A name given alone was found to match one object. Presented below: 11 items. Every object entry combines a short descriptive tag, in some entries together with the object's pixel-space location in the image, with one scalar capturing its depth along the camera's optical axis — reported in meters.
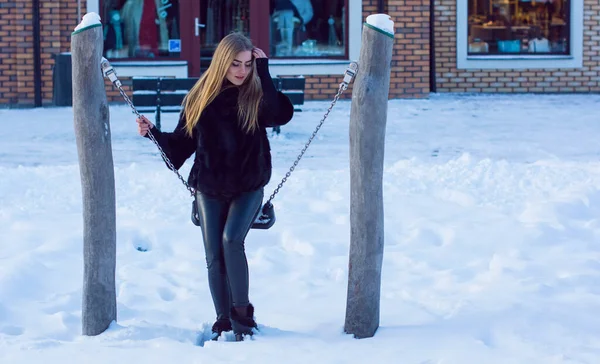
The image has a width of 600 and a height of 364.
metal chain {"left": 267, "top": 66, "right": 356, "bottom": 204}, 4.80
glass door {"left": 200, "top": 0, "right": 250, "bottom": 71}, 17.34
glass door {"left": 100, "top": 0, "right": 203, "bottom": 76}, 16.98
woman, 4.83
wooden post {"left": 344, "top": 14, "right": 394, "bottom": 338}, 4.84
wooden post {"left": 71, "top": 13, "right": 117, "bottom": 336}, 4.82
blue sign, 17.05
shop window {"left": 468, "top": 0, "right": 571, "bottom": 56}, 19.05
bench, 12.41
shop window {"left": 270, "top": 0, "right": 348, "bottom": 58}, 17.38
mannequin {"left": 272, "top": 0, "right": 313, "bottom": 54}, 17.36
